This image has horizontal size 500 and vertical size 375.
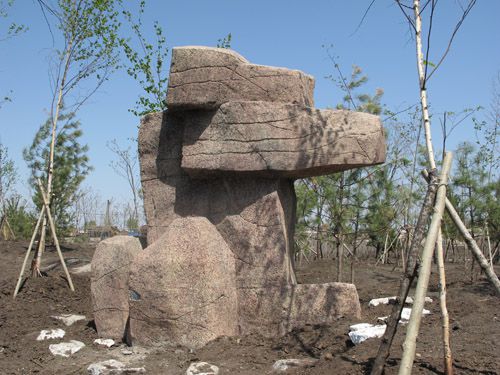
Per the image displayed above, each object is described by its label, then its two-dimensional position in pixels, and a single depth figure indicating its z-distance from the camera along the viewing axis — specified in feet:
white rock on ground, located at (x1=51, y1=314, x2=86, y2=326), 24.78
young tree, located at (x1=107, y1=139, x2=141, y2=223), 59.98
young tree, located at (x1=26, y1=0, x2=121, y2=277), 33.71
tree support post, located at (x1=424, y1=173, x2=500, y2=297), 12.79
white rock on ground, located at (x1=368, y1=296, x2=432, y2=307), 24.09
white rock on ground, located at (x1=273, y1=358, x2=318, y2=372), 16.80
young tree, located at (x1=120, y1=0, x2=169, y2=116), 39.45
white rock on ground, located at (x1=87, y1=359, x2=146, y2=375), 17.80
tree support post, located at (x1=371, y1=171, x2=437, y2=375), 12.79
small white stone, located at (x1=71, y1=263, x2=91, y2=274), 36.55
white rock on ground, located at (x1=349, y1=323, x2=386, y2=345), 17.19
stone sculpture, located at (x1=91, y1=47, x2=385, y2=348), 19.60
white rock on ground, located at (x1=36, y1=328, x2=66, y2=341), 22.20
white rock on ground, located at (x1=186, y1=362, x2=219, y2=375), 17.38
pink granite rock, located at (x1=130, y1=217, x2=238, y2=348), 19.47
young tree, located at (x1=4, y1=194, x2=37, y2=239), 56.70
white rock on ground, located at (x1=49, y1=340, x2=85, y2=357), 20.22
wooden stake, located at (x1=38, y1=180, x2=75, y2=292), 29.70
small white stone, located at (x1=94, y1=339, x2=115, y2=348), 21.09
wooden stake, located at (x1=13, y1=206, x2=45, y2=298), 28.30
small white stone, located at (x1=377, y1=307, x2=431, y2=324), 19.15
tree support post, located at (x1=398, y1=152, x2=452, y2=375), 11.77
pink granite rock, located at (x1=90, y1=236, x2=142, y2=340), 21.95
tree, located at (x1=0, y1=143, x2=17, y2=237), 54.17
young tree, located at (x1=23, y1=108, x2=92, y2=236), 44.04
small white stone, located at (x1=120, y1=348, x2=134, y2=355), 19.53
